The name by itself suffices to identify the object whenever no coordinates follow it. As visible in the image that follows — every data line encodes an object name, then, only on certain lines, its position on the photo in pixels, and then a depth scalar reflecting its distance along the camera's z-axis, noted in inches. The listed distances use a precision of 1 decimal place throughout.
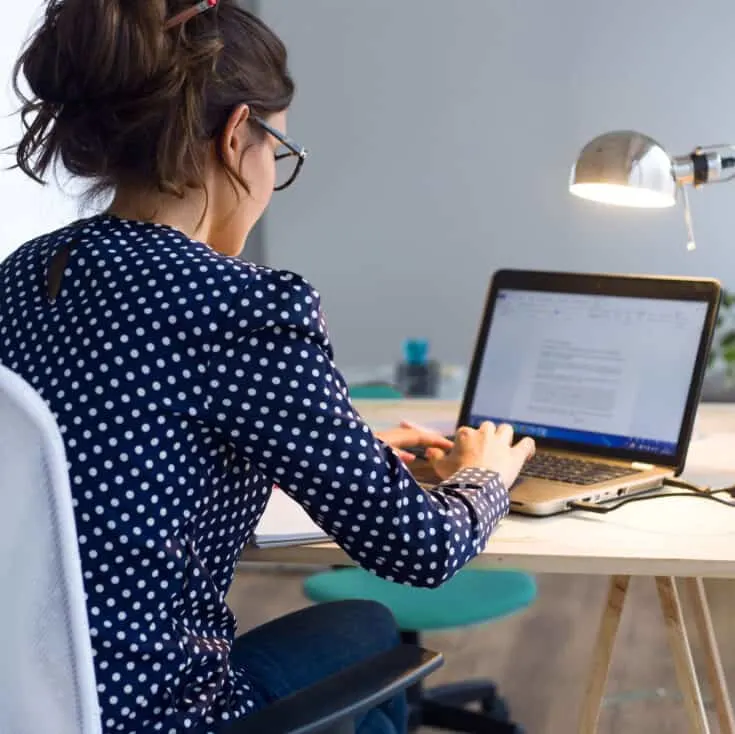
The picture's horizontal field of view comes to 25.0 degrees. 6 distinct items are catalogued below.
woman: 61.9
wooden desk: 70.2
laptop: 82.4
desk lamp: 82.8
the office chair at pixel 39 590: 57.2
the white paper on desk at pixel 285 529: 72.0
